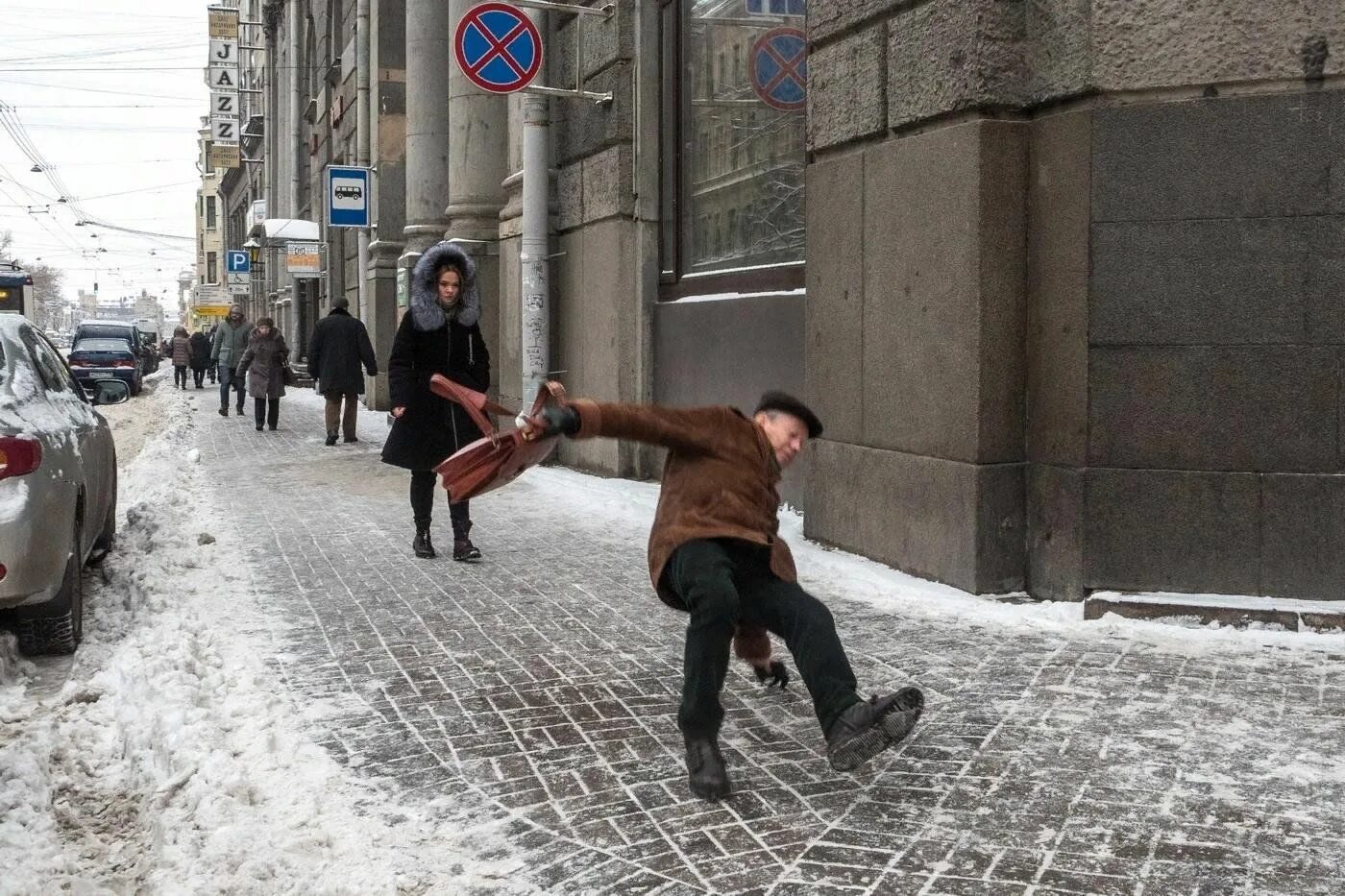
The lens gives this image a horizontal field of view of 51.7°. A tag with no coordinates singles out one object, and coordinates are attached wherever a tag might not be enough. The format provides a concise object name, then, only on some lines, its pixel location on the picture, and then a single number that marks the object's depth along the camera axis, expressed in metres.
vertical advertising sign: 47.81
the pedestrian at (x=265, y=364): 18.55
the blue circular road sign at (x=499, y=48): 11.38
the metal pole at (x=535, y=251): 12.54
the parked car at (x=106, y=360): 34.09
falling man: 3.88
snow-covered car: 5.73
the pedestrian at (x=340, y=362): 16.09
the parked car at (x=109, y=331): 36.62
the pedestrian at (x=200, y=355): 36.59
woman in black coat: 8.08
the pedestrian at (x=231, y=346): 22.61
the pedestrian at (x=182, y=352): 36.69
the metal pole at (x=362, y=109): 22.91
